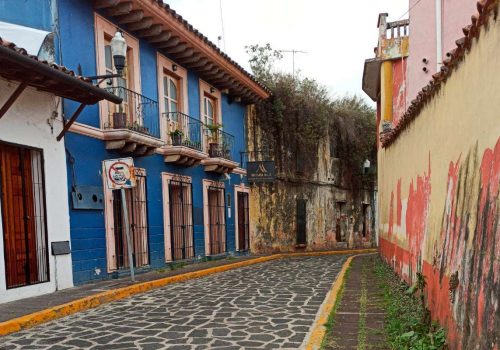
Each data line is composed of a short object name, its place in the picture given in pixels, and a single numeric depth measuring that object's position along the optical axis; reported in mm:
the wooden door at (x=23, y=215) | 7484
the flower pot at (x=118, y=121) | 9938
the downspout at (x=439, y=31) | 9484
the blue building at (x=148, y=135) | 9039
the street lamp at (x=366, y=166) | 23734
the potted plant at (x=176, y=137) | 12412
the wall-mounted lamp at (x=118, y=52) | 8409
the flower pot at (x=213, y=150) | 14781
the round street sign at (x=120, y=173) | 8516
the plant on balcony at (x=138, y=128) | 10155
